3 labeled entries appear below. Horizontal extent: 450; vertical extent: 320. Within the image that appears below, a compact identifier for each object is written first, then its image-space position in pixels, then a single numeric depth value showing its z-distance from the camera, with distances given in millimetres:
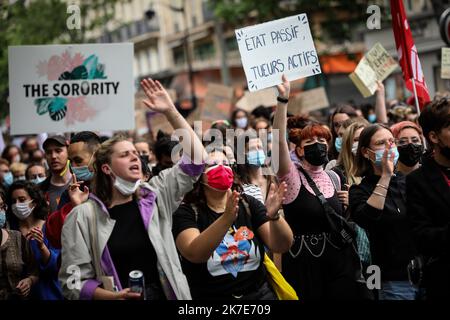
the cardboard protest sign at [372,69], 9891
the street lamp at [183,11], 26662
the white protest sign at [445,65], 9594
